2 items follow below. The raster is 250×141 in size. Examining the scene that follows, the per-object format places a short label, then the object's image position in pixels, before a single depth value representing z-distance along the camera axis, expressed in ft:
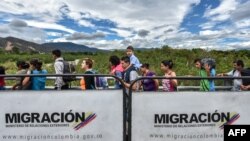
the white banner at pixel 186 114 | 8.92
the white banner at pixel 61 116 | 8.85
